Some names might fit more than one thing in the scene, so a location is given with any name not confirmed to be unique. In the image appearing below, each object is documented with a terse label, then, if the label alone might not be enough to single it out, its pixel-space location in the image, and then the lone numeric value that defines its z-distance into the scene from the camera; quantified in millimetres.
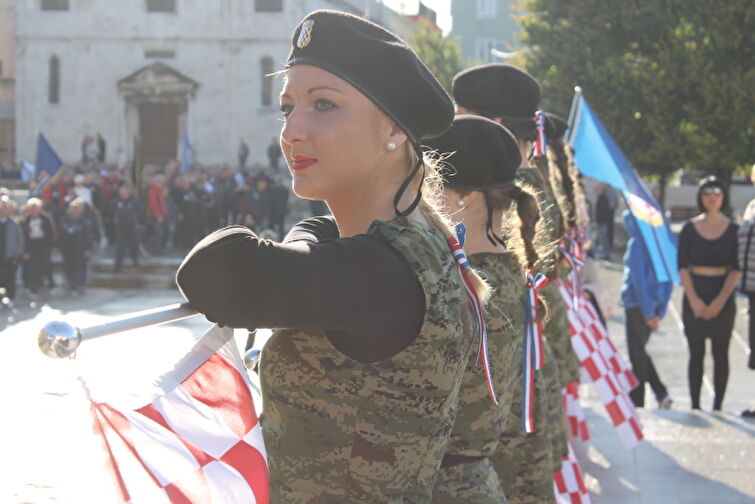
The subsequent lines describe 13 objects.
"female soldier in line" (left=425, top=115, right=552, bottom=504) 3266
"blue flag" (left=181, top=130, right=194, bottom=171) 35000
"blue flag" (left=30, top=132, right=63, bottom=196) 24438
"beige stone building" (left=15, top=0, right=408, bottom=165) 45938
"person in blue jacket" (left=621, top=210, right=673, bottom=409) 8547
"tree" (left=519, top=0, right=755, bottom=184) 25672
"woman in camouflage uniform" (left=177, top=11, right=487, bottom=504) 1998
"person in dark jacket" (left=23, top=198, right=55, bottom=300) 19234
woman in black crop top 8648
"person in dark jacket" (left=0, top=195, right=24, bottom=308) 18094
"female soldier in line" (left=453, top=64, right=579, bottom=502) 3879
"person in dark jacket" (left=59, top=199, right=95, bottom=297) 19891
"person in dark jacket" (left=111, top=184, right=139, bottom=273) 22406
